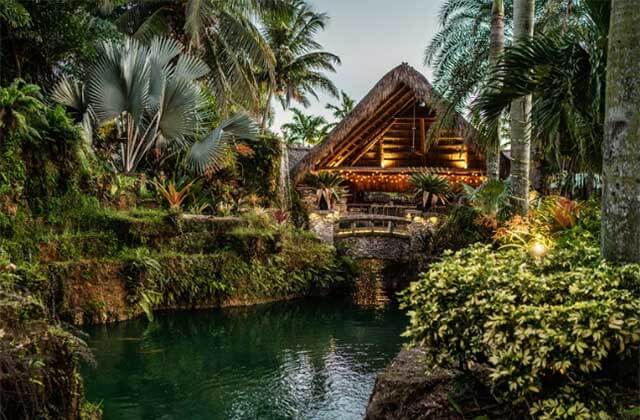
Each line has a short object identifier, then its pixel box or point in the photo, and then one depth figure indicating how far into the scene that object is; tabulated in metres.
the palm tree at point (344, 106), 31.08
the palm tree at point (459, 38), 13.99
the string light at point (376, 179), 18.60
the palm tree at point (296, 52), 23.89
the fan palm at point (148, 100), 10.62
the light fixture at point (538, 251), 4.56
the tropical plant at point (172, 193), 10.38
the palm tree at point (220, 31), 13.66
